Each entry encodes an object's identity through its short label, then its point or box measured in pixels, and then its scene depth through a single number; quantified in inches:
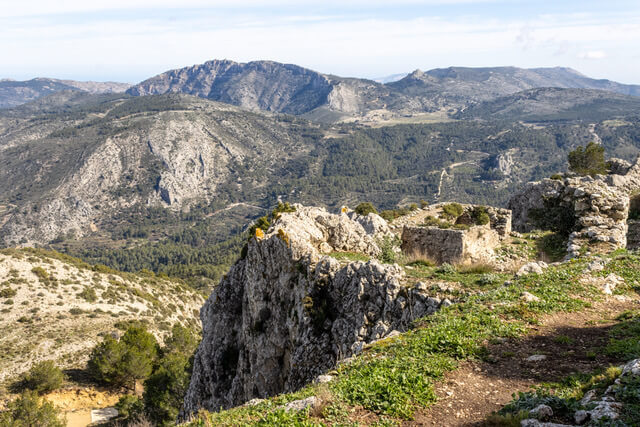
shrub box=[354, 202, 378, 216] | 1799.7
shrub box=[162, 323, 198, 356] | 2003.0
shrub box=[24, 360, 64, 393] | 1477.6
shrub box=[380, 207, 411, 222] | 1675.2
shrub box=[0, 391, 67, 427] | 1242.6
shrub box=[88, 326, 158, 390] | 1640.0
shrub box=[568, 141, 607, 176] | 1841.8
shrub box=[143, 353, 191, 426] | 1453.0
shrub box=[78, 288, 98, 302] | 2273.5
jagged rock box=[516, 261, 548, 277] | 610.6
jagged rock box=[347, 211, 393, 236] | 1094.4
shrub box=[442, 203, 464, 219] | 1438.2
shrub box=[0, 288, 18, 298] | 2030.0
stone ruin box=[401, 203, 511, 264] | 889.5
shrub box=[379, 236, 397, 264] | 881.5
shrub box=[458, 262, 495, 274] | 694.5
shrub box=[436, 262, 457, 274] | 676.7
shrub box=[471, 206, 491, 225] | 1161.4
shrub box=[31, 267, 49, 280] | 2283.5
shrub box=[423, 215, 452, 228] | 1050.3
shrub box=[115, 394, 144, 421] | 1428.4
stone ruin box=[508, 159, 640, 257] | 807.5
